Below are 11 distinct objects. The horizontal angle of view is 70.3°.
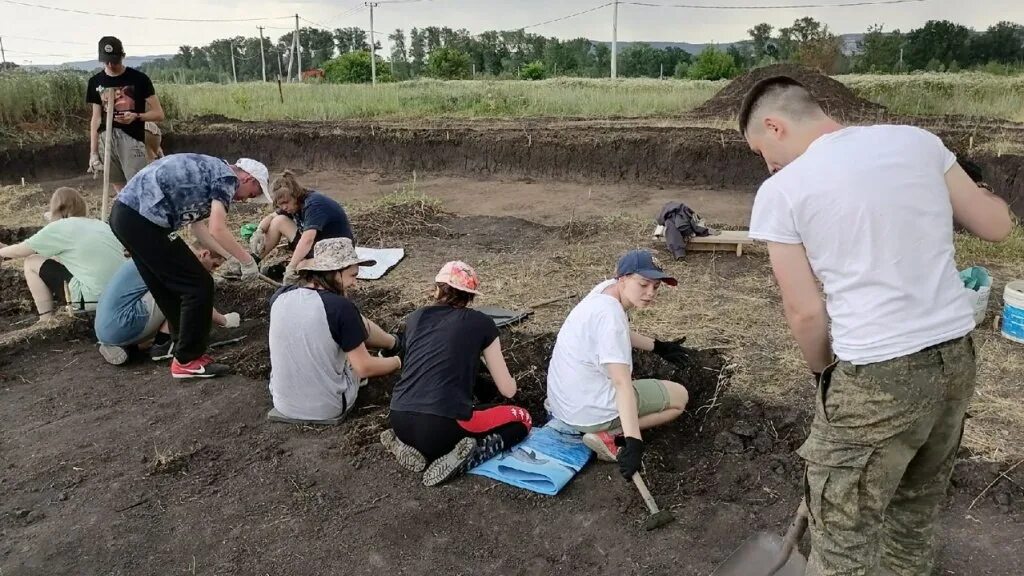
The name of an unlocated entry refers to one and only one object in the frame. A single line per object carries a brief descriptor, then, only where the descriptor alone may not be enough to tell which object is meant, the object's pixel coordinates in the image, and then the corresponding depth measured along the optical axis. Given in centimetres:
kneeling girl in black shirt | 333
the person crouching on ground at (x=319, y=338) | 365
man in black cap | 714
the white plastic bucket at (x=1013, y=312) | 455
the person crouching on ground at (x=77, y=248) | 496
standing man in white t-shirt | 184
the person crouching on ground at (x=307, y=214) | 554
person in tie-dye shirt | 425
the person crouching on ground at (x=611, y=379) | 321
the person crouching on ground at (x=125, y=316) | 477
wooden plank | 683
